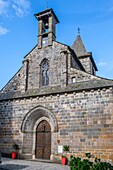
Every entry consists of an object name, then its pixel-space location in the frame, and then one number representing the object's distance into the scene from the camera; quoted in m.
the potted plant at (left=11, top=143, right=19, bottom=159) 12.79
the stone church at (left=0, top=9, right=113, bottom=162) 11.23
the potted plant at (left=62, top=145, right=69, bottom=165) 11.14
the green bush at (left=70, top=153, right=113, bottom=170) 6.27
